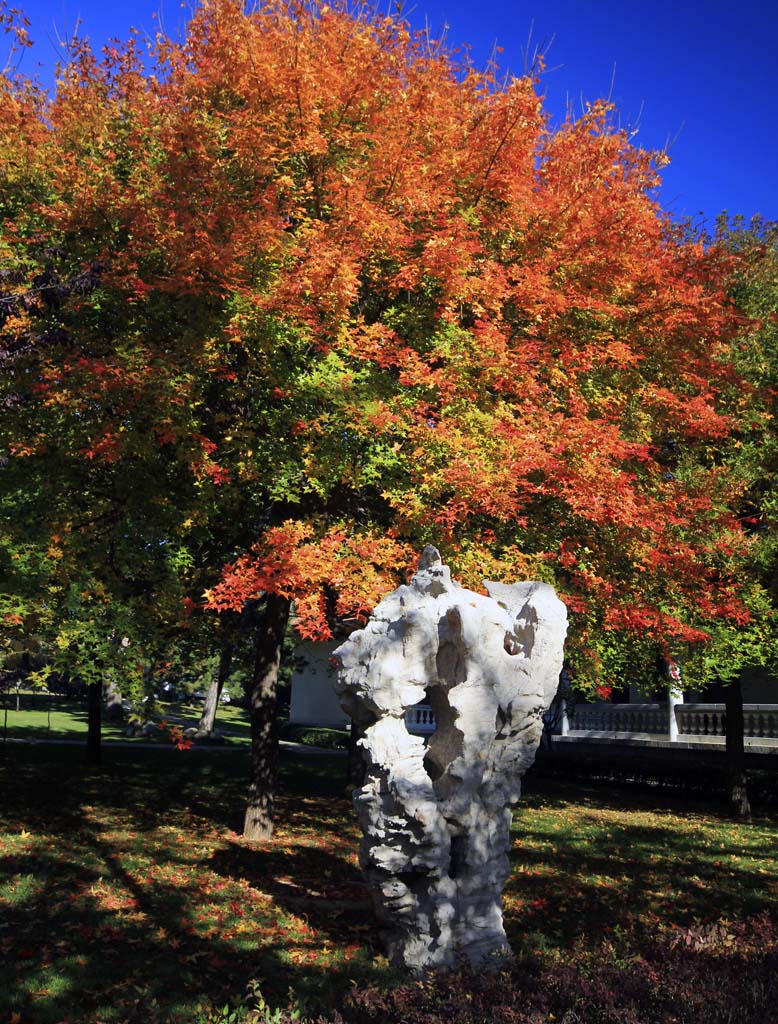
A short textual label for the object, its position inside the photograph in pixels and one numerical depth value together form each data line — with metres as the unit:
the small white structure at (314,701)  43.06
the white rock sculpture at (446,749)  7.50
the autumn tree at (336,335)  10.29
